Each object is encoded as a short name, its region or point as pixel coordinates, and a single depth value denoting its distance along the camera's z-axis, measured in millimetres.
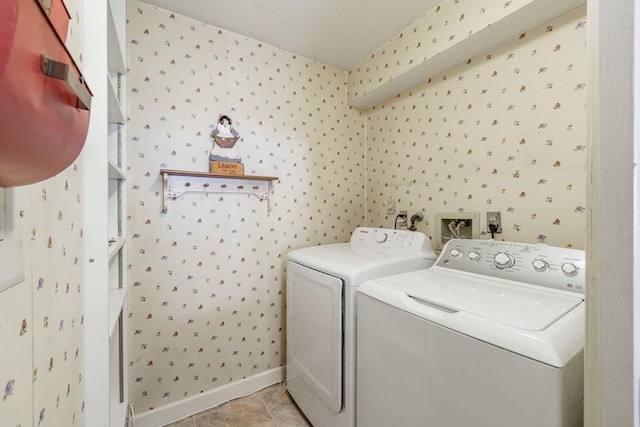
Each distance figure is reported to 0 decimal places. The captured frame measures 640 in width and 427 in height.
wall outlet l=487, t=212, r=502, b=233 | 1511
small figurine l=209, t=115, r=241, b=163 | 1755
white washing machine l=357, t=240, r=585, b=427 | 668
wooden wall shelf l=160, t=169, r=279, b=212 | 1622
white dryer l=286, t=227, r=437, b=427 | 1286
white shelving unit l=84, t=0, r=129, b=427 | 826
